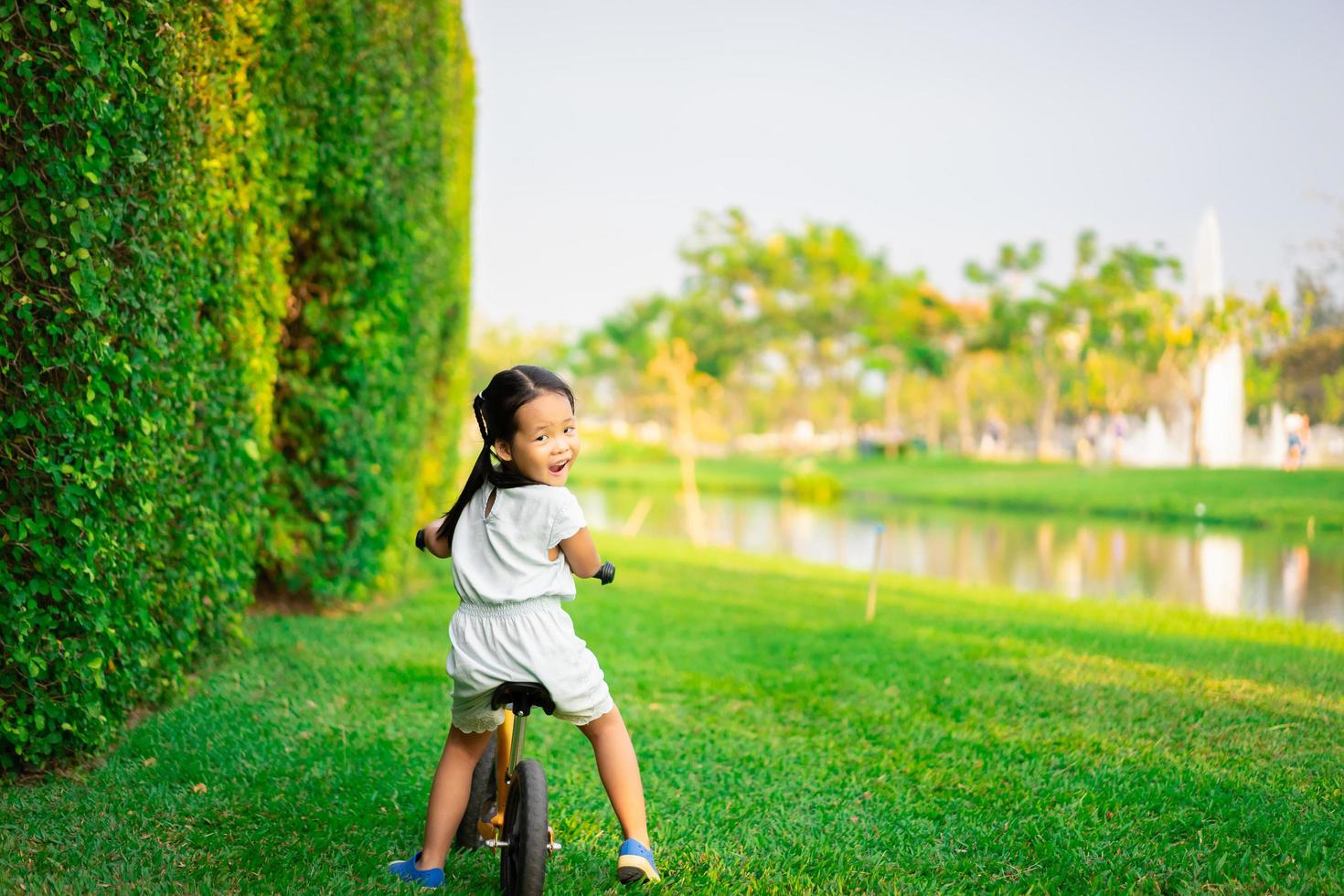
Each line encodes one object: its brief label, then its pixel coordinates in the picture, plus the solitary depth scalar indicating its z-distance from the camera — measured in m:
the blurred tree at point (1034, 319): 45.03
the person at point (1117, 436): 39.70
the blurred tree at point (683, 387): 20.08
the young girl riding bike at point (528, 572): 3.10
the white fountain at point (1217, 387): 17.98
